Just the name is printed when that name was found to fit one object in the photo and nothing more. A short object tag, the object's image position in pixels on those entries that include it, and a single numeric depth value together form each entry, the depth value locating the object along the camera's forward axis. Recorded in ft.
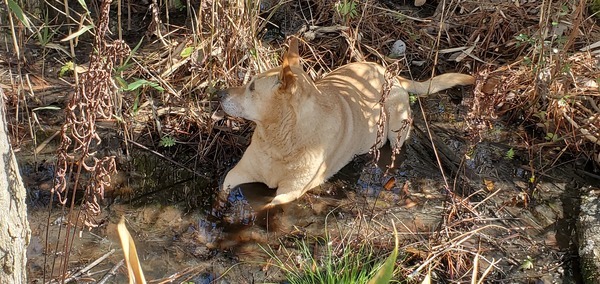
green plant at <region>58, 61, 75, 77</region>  14.05
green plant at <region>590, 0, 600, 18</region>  18.10
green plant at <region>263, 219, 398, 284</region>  10.85
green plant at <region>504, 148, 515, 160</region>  15.26
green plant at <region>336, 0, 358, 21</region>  16.96
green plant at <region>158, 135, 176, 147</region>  14.34
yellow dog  12.77
